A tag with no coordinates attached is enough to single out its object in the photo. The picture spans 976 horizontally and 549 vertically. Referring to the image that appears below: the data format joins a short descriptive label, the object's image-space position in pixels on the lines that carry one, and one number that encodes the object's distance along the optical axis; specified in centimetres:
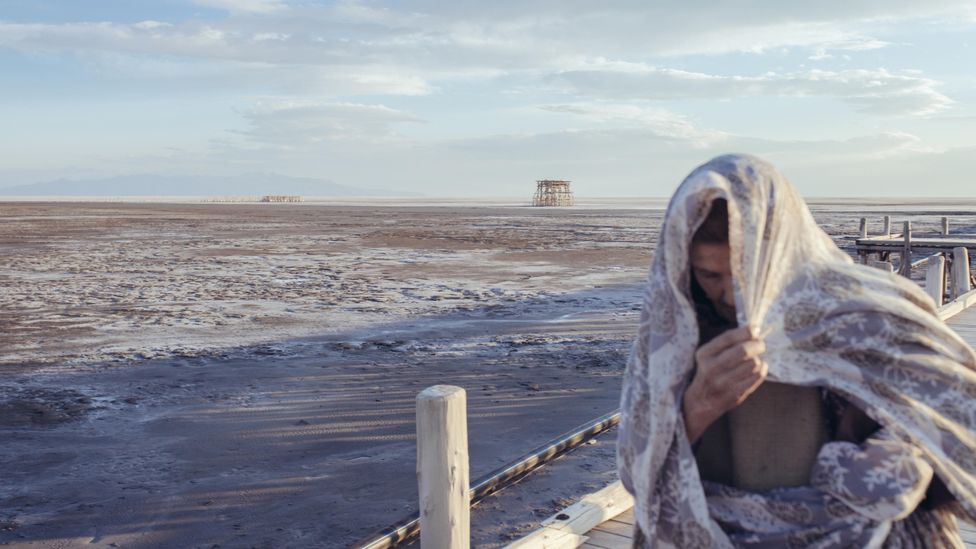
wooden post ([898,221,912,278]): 1966
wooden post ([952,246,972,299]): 1373
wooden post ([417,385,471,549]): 349
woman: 169
